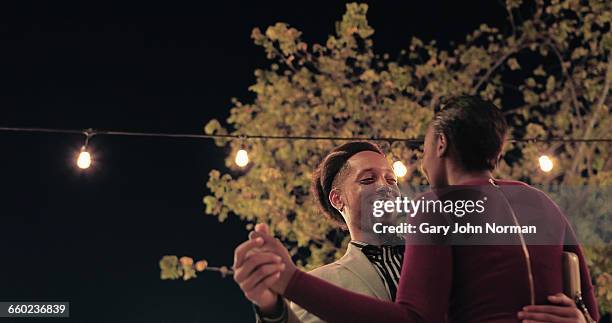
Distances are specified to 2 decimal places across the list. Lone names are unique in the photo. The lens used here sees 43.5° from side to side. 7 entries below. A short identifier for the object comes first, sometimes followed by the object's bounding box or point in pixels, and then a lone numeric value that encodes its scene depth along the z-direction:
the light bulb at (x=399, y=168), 6.48
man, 2.74
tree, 8.45
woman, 1.76
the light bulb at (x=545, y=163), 7.06
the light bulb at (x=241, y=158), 6.57
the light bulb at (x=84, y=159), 6.20
